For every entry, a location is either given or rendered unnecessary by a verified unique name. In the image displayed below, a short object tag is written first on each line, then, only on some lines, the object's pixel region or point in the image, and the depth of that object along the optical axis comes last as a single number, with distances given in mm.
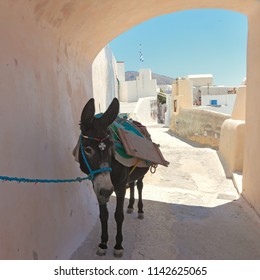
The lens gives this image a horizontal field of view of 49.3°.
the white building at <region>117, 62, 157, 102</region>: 36312
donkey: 2158
